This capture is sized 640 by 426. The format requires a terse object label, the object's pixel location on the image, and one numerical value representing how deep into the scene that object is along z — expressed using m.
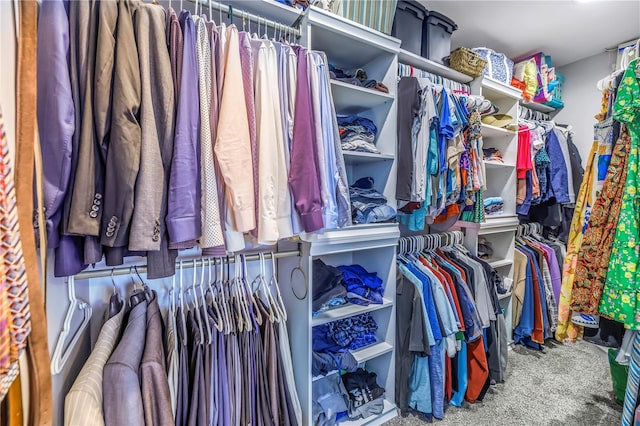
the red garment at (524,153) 2.26
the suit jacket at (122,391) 0.67
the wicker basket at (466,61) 1.90
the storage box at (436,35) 1.84
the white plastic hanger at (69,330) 0.66
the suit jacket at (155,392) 0.73
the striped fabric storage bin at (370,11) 1.43
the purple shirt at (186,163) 0.83
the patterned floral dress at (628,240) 0.92
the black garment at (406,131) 1.50
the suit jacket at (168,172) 0.83
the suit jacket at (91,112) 0.70
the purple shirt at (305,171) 1.08
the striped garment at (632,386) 0.93
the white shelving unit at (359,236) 1.36
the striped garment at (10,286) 0.35
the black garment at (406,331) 1.54
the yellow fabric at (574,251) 1.12
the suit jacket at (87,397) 0.64
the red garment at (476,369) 1.75
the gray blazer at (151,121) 0.76
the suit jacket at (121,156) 0.73
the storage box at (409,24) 1.71
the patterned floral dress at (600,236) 1.00
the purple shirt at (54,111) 0.66
